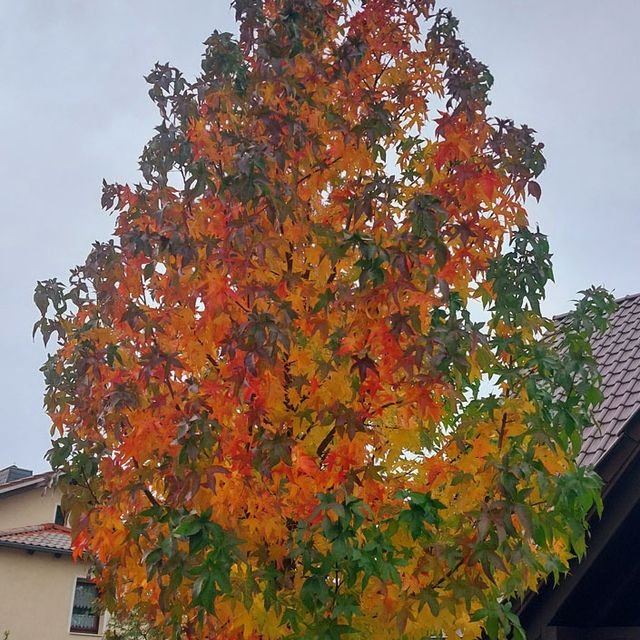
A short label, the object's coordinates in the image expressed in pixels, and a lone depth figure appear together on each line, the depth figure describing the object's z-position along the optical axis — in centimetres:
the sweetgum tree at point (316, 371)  362
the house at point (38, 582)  2188
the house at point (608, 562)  593
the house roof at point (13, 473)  3083
